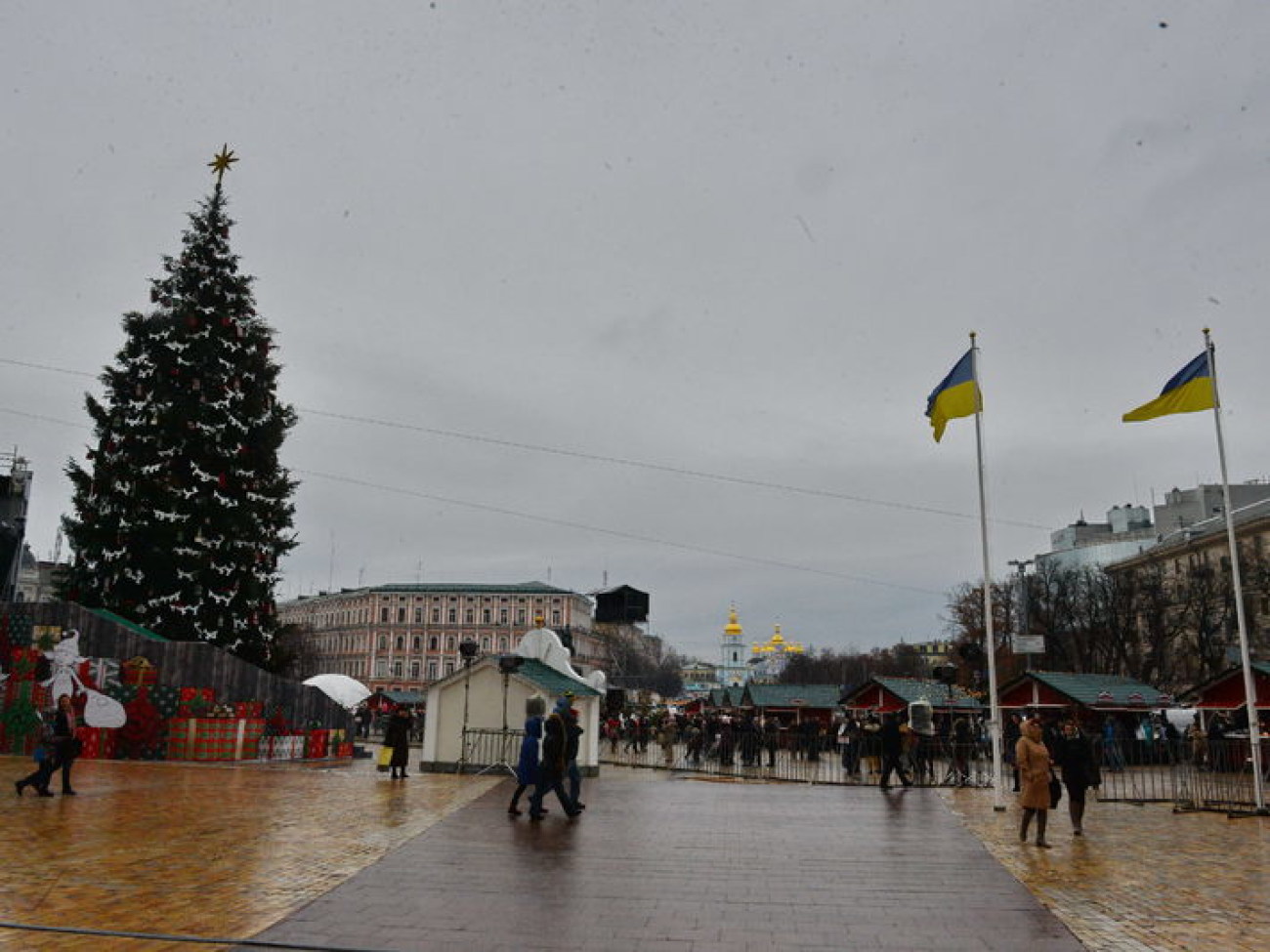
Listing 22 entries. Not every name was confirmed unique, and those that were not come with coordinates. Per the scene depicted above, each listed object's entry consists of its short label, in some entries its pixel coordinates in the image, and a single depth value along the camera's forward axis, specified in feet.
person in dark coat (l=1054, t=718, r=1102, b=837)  44.73
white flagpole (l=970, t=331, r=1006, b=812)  54.19
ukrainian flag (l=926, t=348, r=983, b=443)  62.13
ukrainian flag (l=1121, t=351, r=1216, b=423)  58.75
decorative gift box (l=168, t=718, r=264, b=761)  77.36
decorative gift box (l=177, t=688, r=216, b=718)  78.22
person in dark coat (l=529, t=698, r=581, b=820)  45.85
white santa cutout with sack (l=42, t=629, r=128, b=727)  76.07
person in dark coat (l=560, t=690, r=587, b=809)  47.52
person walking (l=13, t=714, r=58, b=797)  46.60
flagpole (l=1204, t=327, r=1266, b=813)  53.88
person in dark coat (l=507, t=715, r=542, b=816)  46.65
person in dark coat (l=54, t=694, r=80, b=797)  47.11
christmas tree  91.91
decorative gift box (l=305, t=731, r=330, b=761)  89.37
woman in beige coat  40.83
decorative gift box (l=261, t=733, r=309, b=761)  82.74
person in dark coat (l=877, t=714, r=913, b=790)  68.95
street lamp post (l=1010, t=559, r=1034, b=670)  196.67
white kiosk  74.02
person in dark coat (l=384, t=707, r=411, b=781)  65.57
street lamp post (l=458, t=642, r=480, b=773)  74.02
